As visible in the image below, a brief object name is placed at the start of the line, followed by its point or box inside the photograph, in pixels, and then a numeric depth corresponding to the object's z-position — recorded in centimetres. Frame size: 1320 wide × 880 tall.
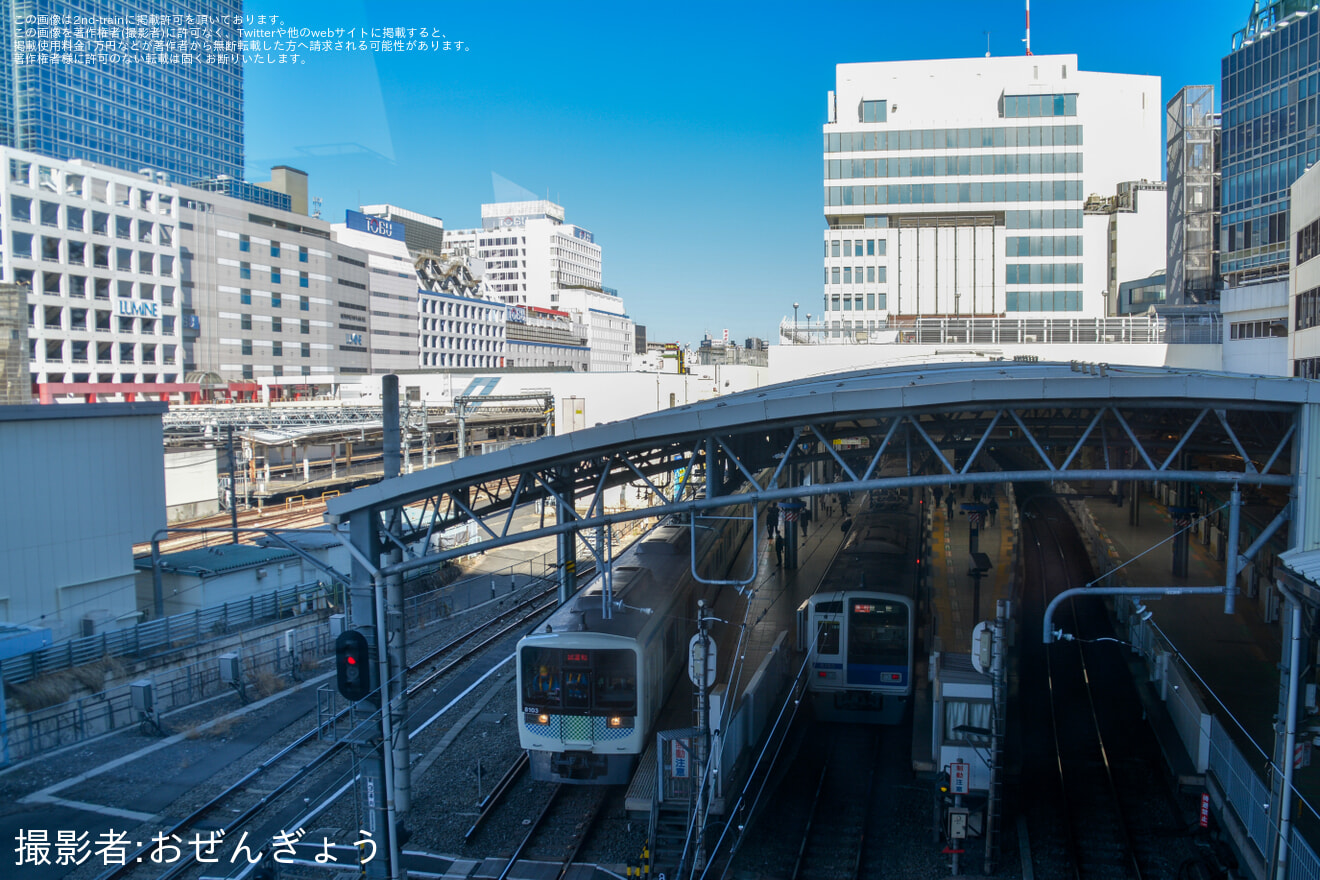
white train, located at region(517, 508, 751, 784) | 1088
